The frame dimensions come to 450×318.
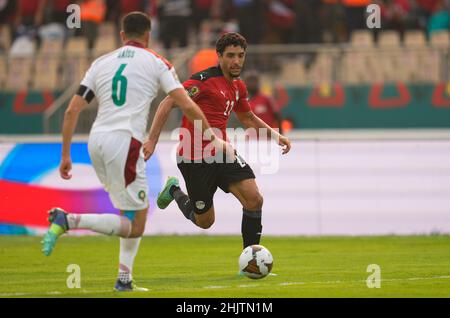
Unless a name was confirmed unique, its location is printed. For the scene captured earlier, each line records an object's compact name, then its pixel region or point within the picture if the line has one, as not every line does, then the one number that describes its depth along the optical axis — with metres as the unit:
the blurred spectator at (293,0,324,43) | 22.84
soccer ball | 10.42
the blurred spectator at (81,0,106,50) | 23.75
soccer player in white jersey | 9.00
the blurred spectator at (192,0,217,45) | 23.66
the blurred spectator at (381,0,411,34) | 22.89
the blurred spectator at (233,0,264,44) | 23.19
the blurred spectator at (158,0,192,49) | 23.30
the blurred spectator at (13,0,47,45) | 24.17
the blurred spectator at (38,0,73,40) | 24.09
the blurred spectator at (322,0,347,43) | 22.78
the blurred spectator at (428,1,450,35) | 22.86
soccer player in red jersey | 11.20
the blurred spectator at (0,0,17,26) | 25.53
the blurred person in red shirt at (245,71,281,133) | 17.92
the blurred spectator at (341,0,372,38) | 22.97
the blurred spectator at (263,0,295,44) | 23.19
